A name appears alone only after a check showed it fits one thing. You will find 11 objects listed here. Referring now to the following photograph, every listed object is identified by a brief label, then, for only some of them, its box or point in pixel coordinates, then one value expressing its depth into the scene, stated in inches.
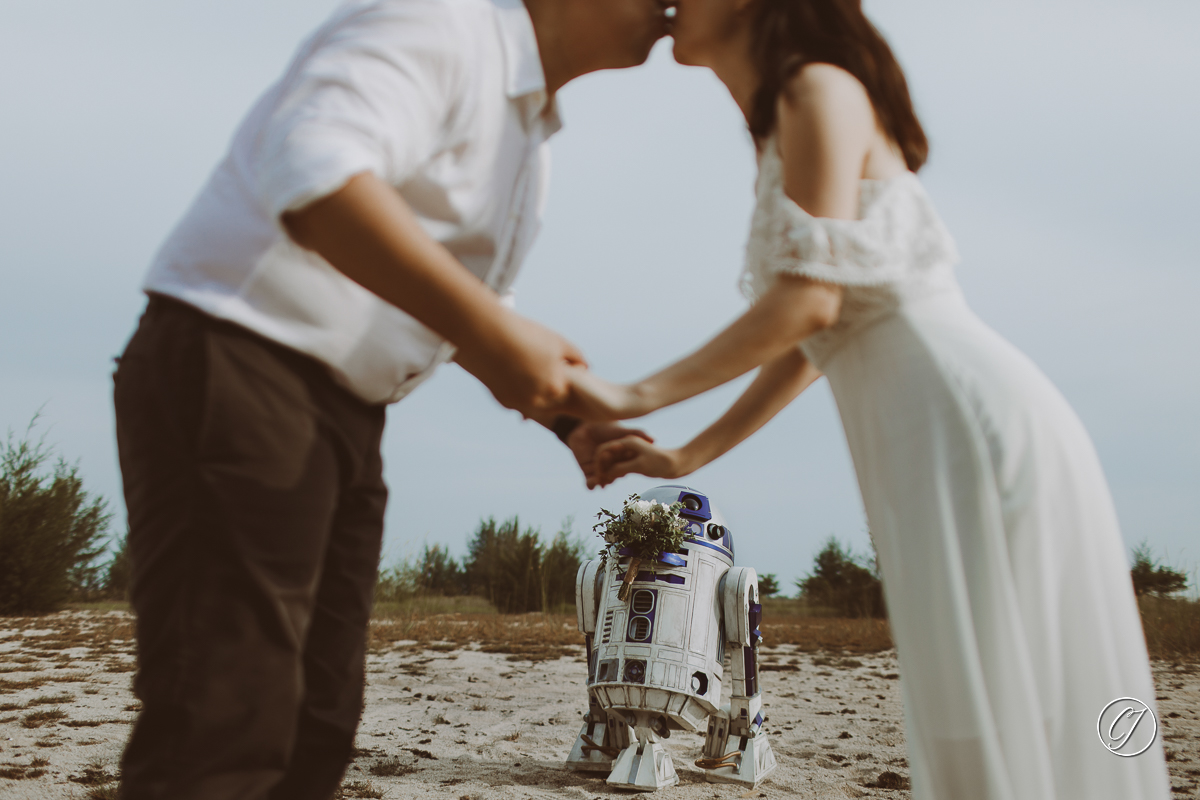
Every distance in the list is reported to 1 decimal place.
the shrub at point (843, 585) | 654.5
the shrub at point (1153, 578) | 469.4
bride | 52.8
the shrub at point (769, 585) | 747.4
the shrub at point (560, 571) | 600.7
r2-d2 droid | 153.9
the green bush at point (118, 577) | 601.9
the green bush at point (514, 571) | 598.5
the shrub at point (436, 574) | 538.0
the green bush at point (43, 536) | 489.7
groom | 40.3
